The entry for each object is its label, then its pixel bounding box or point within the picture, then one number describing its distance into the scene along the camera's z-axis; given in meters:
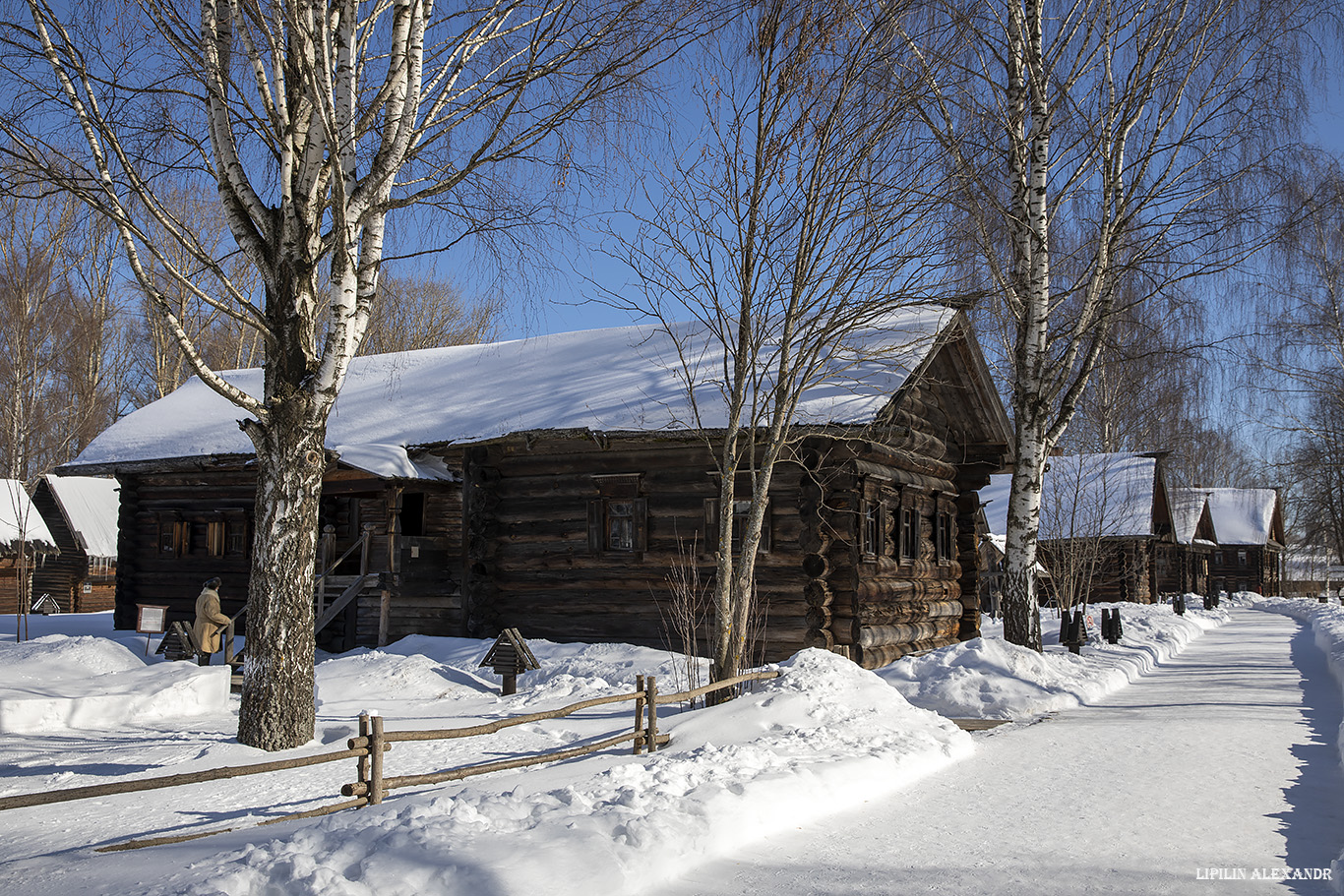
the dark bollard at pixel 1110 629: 20.73
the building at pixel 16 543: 33.50
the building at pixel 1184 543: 50.78
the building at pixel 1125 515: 35.78
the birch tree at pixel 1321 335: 17.92
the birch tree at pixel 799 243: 10.83
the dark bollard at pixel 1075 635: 18.27
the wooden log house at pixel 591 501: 15.31
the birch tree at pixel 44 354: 34.75
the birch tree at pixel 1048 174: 14.65
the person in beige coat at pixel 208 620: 14.77
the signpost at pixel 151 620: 15.72
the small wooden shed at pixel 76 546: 35.41
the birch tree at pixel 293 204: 8.80
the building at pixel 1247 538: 63.03
